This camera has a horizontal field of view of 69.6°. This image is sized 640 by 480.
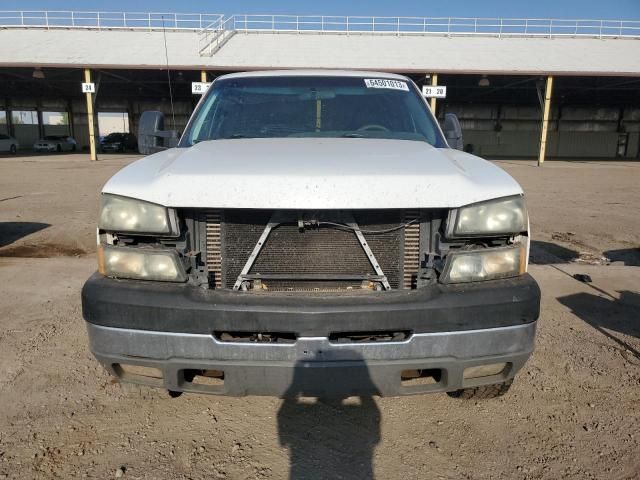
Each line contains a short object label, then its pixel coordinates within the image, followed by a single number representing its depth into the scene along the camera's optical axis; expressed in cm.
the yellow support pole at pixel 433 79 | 2283
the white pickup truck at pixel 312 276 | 188
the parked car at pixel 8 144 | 3225
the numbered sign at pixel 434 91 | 2072
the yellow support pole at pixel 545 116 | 2384
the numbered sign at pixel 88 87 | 2259
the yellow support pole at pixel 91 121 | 2286
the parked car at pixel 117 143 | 3572
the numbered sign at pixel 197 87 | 1563
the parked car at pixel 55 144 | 3459
